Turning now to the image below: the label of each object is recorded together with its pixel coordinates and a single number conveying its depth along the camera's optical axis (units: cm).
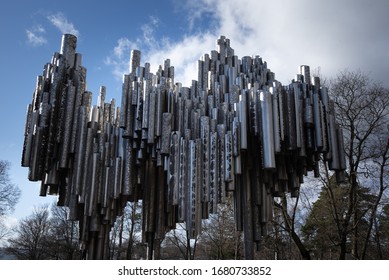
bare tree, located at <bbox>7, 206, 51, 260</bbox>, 2453
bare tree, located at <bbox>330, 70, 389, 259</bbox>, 1562
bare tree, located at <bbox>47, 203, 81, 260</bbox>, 2409
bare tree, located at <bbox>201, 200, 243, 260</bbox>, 2311
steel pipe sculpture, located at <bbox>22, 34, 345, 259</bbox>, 806
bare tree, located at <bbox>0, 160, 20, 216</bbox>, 1870
